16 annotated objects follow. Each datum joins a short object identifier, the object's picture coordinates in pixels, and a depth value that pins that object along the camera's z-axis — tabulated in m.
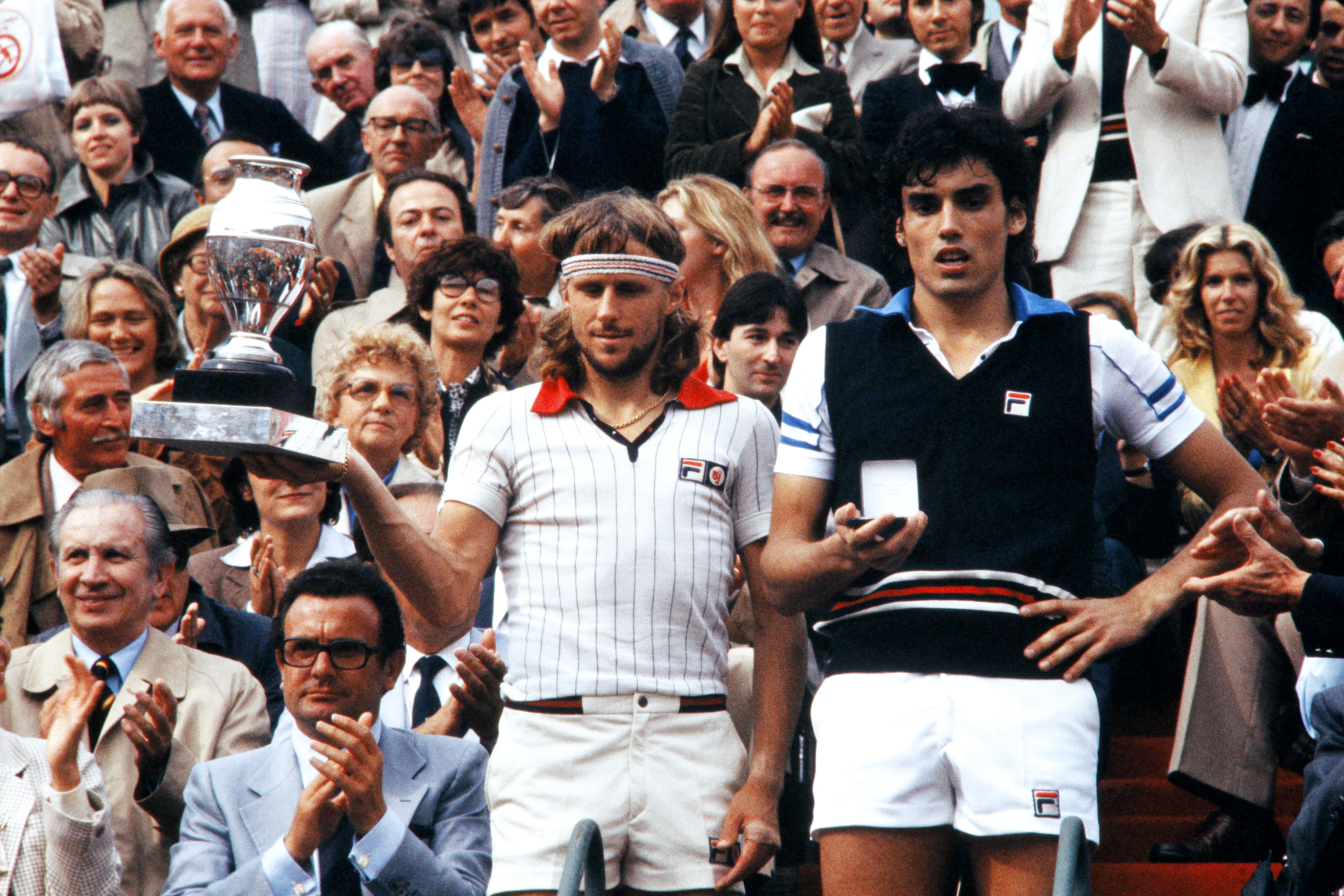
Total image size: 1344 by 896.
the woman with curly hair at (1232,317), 12.40
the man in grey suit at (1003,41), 16.17
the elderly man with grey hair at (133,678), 8.67
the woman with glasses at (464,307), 12.90
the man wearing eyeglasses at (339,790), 7.31
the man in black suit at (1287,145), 15.07
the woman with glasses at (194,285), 13.80
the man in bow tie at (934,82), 14.91
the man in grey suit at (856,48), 17.03
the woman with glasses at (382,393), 11.51
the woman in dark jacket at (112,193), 15.91
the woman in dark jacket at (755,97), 14.17
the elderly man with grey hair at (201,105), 17.53
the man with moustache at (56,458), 11.62
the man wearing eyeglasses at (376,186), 15.79
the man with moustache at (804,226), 13.09
